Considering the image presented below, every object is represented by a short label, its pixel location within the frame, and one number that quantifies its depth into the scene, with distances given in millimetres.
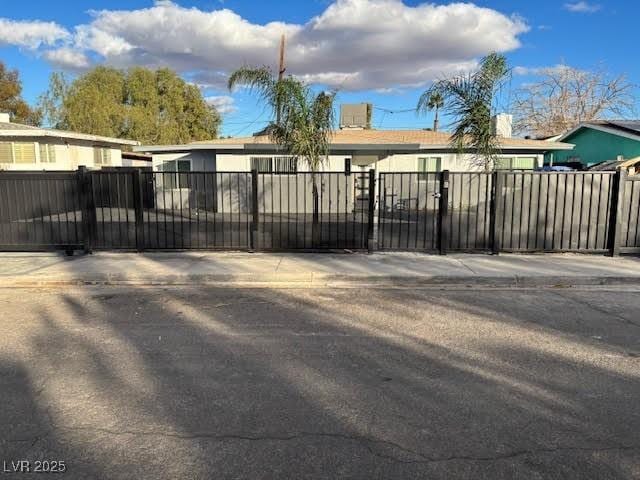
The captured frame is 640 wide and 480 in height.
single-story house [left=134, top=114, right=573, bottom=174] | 21031
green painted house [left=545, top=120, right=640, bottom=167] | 22719
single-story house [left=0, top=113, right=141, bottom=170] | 21734
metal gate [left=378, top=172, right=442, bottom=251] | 10969
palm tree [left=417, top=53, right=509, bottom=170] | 11977
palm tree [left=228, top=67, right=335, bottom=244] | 11734
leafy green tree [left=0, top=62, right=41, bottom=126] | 43938
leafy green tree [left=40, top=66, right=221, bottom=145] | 40469
